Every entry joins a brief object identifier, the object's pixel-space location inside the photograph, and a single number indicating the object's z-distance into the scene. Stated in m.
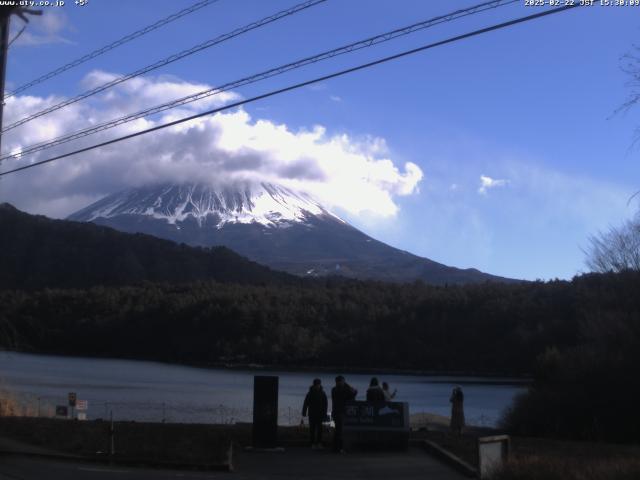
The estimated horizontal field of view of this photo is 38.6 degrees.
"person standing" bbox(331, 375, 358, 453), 17.83
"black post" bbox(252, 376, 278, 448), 17.62
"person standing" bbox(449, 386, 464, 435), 23.73
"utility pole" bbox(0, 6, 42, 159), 17.45
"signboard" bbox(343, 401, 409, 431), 17.67
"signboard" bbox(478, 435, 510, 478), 13.12
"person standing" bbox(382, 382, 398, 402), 18.80
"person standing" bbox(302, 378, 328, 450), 18.11
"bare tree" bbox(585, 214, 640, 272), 40.44
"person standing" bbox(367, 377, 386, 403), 18.42
